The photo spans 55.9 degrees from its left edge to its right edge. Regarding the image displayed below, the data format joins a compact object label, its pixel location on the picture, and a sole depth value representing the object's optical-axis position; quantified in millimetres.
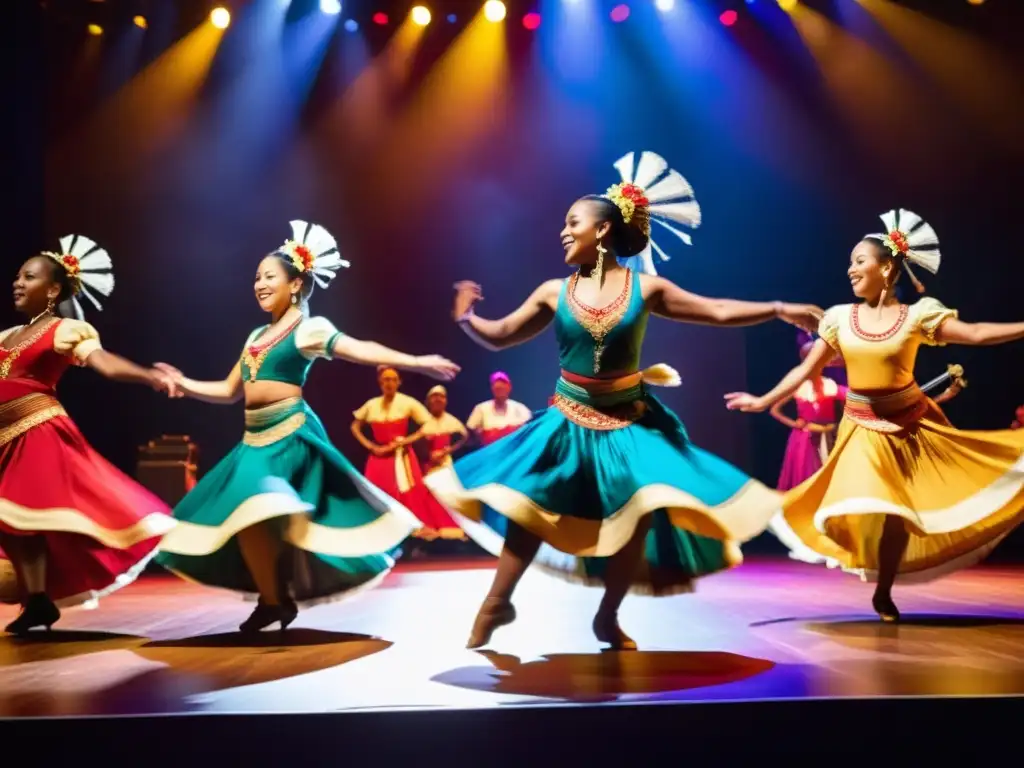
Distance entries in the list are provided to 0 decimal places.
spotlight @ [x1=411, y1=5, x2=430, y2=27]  8211
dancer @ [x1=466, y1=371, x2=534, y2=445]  8453
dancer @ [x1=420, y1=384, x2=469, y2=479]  8570
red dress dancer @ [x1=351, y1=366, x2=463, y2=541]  8344
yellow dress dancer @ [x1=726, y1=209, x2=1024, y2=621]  3844
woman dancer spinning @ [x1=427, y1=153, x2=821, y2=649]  2924
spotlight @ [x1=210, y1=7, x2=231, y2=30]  8039
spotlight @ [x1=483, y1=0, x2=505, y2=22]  8211
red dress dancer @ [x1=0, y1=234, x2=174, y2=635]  3738
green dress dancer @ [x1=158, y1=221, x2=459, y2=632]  3508
